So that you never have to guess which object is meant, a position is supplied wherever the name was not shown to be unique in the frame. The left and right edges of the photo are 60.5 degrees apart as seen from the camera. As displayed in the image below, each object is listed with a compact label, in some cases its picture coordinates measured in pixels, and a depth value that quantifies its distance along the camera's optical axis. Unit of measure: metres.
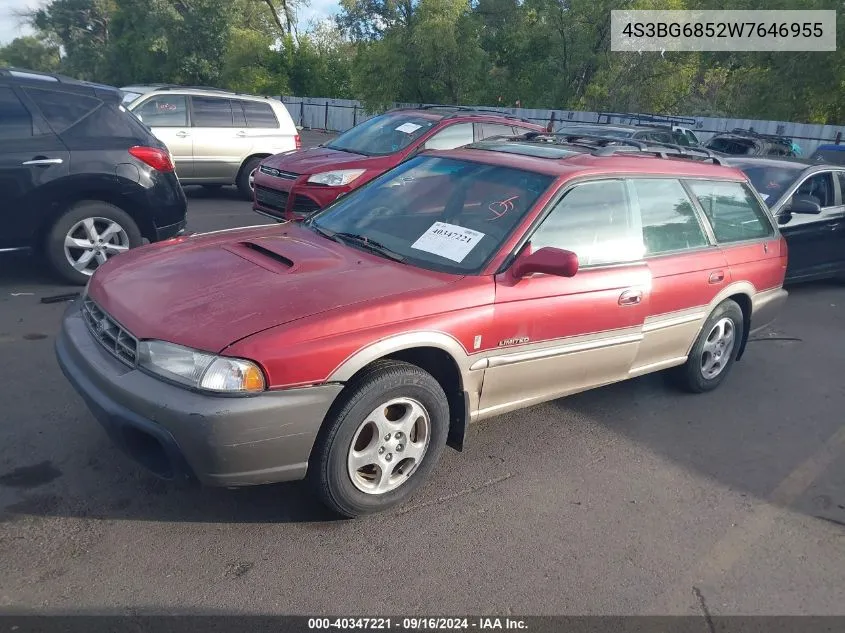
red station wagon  2.88
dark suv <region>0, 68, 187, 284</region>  5.83
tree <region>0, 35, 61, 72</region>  79.69
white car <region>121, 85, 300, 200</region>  10.37
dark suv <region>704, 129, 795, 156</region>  17.02
